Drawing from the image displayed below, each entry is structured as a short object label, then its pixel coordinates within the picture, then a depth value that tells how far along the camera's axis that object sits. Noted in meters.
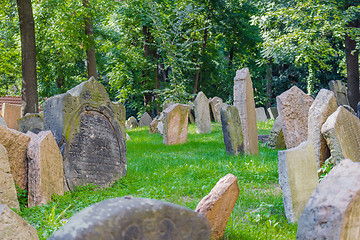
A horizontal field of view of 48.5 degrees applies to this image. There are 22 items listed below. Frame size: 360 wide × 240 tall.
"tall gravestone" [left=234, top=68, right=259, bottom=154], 9.40
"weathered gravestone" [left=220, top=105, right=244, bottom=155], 9.17
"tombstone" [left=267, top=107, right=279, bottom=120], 21.91
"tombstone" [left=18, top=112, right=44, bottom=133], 10.91
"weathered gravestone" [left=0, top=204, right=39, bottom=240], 2.79
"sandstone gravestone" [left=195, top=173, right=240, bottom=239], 3.65
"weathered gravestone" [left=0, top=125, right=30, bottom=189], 5.44
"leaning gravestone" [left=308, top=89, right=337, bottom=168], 5.61
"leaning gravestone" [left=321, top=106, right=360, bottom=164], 5.24
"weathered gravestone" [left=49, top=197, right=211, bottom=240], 1.97
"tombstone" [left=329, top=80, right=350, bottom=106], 17.21
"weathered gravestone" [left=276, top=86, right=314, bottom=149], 8.17
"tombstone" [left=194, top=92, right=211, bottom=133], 15.43
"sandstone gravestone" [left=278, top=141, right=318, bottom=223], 4.46
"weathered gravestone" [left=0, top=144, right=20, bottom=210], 4.68
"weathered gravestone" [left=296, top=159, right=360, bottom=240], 2.40
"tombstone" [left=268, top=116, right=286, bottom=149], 10.55
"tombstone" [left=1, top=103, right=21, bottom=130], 14.86
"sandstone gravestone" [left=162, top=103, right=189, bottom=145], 12.63
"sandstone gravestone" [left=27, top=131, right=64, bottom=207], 5.37
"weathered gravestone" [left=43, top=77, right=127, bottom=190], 6.23
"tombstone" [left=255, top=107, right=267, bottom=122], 20.63
